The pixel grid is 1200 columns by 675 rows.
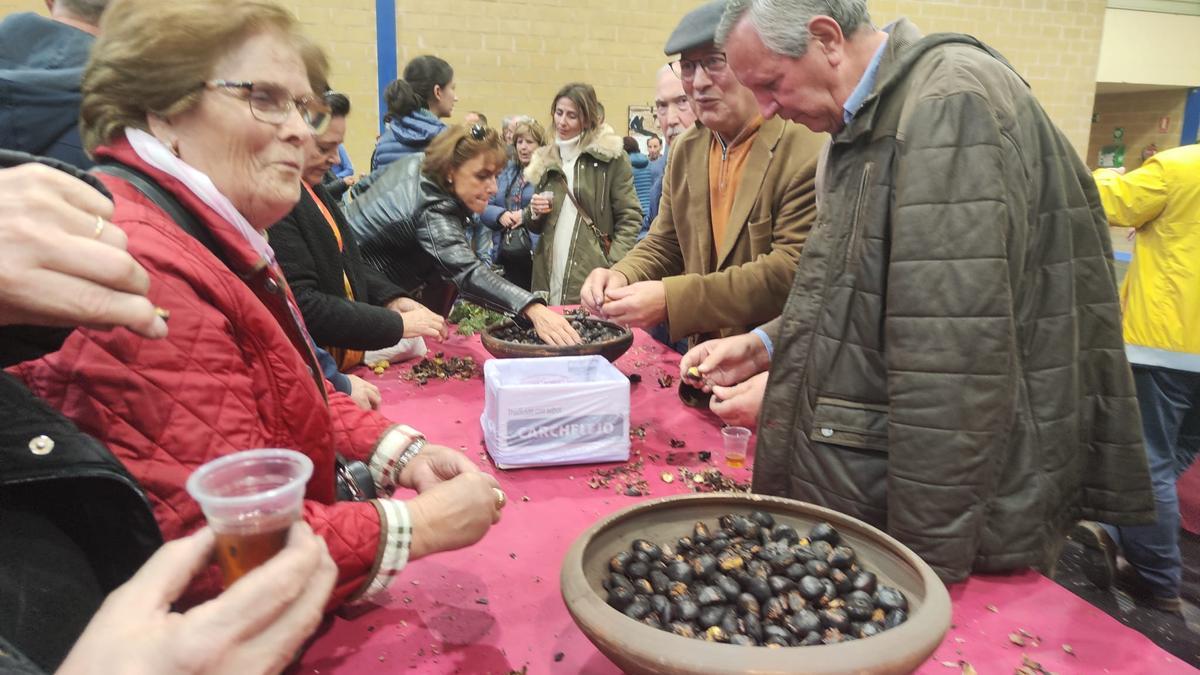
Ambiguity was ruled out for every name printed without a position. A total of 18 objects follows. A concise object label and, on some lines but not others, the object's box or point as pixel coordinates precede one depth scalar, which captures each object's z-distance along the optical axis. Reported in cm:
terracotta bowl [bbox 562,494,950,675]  87
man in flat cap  241
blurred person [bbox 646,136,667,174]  766
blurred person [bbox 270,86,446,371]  236
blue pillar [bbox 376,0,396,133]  731
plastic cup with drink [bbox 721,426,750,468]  198
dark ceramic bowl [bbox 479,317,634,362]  231
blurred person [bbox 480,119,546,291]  575
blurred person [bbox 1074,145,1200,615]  325
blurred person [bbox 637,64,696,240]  424
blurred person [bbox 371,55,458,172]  500
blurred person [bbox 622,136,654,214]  629
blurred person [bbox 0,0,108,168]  199
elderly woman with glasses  95
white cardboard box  185
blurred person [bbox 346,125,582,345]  323
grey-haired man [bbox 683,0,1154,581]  132
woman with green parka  516
